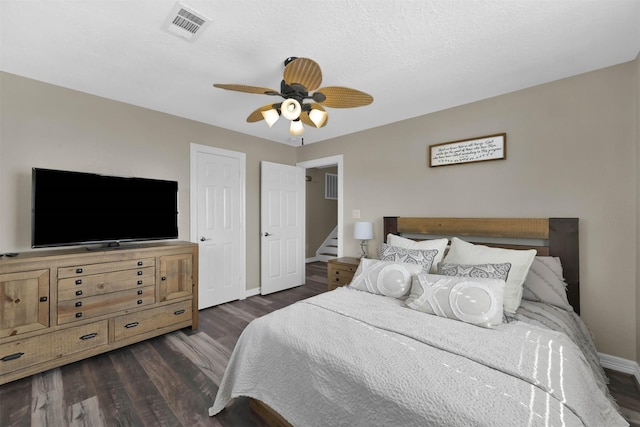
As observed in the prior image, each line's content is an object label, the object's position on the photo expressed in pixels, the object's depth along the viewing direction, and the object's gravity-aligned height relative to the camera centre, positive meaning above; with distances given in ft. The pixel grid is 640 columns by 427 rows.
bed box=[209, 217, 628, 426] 3.32 -2.21
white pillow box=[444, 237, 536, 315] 6.10 -1.17
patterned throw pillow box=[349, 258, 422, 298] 6.93 -1.74
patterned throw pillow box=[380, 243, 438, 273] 7.57 -1.24
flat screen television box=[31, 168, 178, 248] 7.16 +0.19
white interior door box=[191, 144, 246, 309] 11.31 -0.38
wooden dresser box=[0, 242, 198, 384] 6.42 -2.49
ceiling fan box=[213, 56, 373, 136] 5.45 +2.86
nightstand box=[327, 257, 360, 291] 10.60 -2.32
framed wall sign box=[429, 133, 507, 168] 8.54 +2.26
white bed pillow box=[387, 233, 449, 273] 7.98 -0.98
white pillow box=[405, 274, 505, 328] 5.24 -1.78
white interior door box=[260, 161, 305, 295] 13.41 -0.62
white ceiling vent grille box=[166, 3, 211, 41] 5.08 +3.97
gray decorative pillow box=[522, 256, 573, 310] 6.63 -1.77
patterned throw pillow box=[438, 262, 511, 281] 6.15 -1.35
